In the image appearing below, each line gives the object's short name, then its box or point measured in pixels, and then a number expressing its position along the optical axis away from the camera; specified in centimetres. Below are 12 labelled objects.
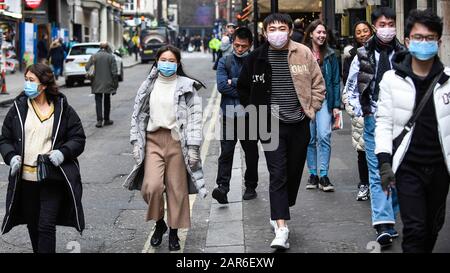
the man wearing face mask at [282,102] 636
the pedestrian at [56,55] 3062
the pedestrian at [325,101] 842
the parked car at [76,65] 2814
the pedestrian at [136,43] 5614
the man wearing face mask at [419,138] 473
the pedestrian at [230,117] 816
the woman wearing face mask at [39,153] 562
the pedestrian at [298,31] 1052
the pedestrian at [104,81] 1589
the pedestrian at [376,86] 631
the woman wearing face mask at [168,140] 639
